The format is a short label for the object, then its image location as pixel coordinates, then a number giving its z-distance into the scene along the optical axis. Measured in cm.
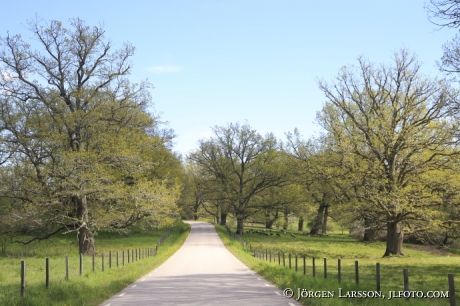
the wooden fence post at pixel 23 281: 1223
